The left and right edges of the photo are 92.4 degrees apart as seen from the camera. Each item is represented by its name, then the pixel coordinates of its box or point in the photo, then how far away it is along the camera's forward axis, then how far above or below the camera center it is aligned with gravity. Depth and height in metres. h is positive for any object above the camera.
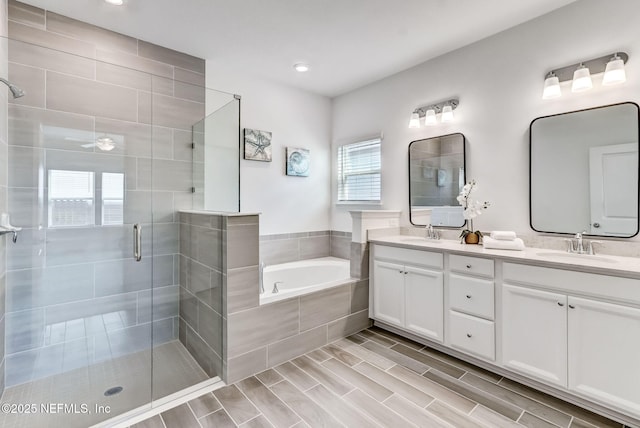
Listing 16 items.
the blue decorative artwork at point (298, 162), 3.68 +0.67
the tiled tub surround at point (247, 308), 2.07 -0.70
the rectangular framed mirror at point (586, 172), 2.00 +0.31
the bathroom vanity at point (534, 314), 1.64 -0.65
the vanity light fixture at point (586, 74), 1.98 +0.98
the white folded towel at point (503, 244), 2.22 -0.21
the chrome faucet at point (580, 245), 2.10 -0.21
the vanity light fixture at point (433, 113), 2.87 +1.01
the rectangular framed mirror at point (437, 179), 2.87 +0.36
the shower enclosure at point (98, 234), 1.98 -0.13
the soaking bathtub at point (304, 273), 3.35 -0.65
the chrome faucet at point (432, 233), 2.93 -0.17
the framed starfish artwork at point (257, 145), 3.33 +0.80
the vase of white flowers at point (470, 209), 2.60 +0.06
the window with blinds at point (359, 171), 3.64 +0.55
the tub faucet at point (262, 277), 2.99 -0.61
